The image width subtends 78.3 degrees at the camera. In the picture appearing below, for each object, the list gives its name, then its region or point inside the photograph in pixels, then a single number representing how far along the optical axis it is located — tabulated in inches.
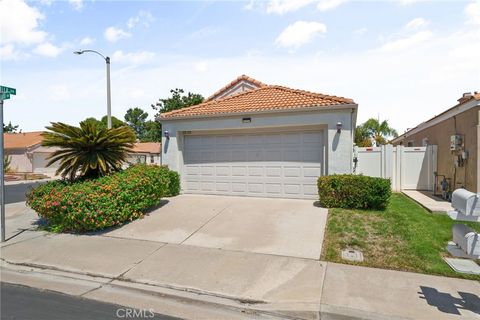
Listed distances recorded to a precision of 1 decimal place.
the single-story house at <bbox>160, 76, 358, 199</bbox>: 359.3
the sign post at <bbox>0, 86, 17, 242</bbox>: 247.6
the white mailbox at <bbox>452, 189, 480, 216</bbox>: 120.0
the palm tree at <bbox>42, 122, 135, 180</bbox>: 298.4
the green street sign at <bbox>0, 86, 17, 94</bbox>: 244.2
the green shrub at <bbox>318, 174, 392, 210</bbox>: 306.5
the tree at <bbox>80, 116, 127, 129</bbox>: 1854.5
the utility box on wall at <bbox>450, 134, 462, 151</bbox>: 370.6
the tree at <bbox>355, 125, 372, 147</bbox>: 1282.0
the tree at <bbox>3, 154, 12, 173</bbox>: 1092.3
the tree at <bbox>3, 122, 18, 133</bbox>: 2345.2
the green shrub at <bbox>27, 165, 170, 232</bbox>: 258.4
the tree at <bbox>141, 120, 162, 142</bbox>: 2408.2
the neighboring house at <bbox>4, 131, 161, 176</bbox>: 1173.1
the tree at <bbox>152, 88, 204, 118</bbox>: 944.3
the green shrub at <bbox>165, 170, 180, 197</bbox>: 395.2
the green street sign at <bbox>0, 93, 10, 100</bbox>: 246.1
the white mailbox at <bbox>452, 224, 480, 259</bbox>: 118.3
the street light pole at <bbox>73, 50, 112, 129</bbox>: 439.2
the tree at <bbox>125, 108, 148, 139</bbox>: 2571.4
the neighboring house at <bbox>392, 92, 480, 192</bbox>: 331.9
